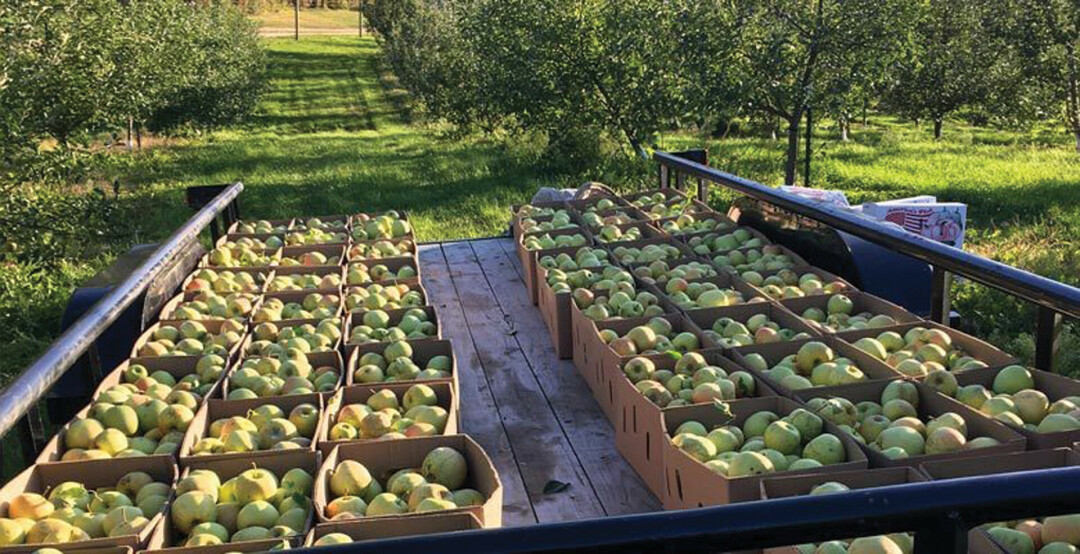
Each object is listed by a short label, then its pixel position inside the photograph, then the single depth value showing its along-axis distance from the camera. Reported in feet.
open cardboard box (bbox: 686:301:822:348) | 12.94
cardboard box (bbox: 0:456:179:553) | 8.67
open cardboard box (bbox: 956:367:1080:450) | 8.14
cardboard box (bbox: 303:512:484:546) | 7.28
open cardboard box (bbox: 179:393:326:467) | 10.10
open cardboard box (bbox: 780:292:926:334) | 12.84
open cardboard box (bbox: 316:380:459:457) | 10.31
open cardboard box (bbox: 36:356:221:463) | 9.46
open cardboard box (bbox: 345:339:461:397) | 12.08
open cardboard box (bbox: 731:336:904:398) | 10.17
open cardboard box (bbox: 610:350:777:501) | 9.54
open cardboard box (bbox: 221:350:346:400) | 11.94
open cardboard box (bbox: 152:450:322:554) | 8.81
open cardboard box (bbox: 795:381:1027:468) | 8.02
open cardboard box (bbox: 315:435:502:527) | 8.54
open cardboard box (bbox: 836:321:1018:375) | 10.56
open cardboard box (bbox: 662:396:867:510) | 7.75
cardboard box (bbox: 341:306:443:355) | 13.57
